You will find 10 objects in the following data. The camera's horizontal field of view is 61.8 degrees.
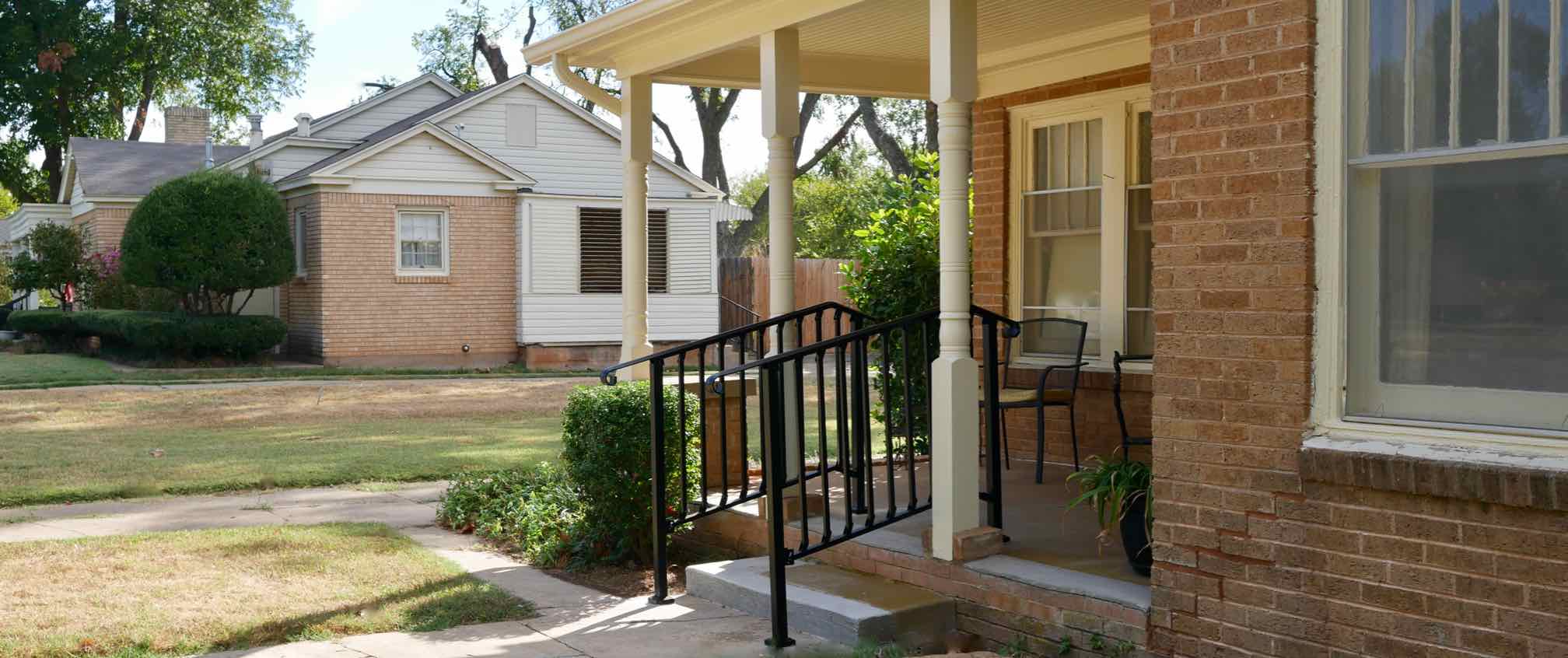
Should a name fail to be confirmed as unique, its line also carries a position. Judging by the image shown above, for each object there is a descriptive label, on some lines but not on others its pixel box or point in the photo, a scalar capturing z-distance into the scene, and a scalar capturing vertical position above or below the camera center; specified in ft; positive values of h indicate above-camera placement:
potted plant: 15.37 -2.56
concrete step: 15.60 -3.94
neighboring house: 68.90 +3.42
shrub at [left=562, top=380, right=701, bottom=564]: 20.79 -2.73
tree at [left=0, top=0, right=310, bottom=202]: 103.55 +19.75
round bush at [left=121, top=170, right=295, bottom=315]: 64.28 +2.82
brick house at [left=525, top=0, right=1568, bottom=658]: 11.08 -0.59
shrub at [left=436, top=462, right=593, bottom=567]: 22.02 -4.09
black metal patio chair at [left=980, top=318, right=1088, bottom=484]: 22.41 -1.59
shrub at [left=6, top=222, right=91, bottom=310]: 77.97 +1.99
